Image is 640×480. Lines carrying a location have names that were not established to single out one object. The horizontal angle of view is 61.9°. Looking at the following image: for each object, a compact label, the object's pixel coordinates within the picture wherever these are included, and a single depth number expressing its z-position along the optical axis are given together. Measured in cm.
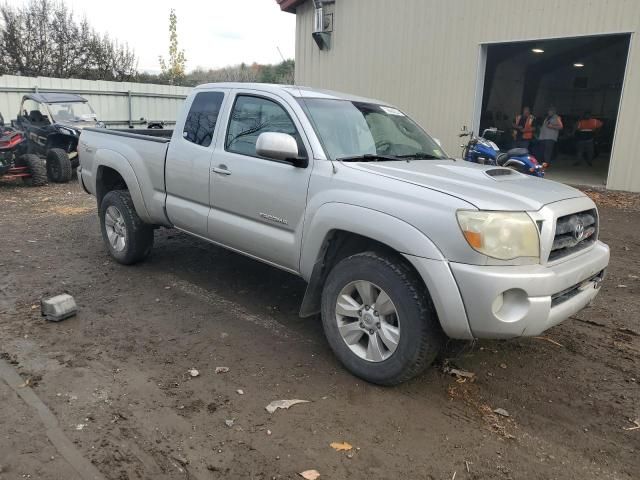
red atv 1072
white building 1048
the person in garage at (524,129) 1440
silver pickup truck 304
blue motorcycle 902
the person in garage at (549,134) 1390
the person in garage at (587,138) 1596
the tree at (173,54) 3559
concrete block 440
